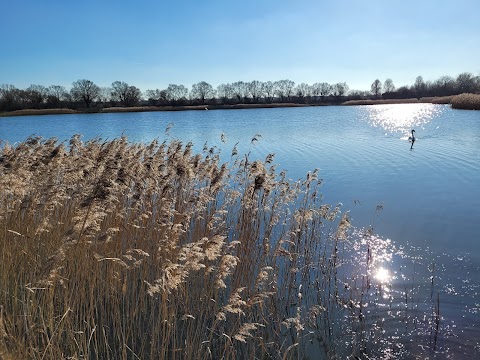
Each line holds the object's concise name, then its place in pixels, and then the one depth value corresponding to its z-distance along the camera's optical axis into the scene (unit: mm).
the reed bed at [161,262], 3546
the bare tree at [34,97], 60469
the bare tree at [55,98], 62188
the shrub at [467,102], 37869
